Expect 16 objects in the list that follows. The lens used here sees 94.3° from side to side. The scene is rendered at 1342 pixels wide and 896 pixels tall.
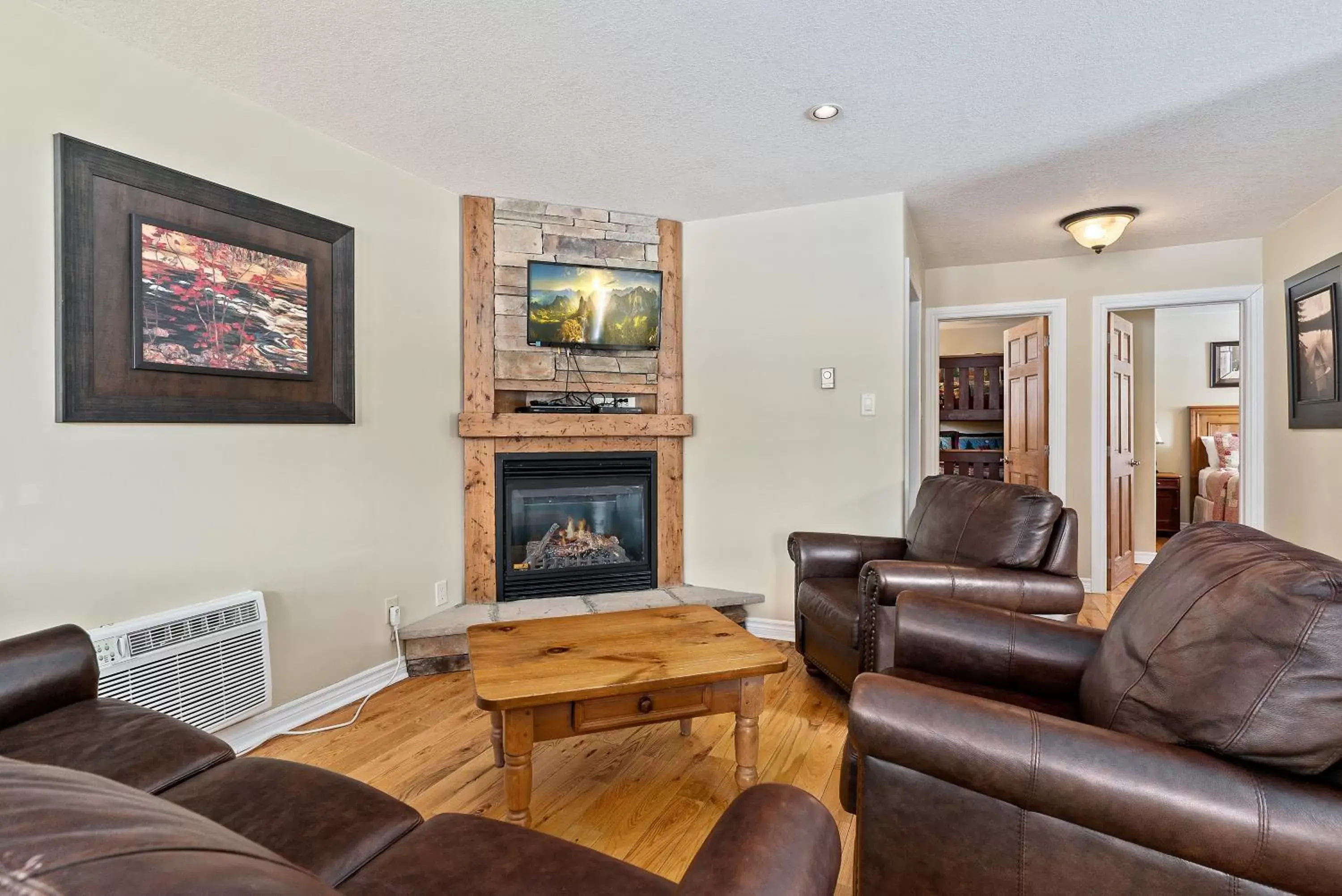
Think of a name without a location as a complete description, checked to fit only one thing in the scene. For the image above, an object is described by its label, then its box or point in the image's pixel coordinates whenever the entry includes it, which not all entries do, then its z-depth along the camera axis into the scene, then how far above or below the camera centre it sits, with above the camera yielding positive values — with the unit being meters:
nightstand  6.54 -0.58
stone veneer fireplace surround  3.28 +0.46
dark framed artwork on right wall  3.21 +0.54
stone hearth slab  2.98 -0.83
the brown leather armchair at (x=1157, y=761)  0.94 -0.52
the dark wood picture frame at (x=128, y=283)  1.86 +0.52
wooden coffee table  1.66 -0.64
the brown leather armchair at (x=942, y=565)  2.17 -0.46
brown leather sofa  0.36 -0.58
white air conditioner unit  1.88 -0.69
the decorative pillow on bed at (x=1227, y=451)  6.25 -0.06
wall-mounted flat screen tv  3.33 +0.78
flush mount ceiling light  3.37 +1.22
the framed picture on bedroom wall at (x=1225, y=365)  6.53 +0.85
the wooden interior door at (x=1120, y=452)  4.38 -0.05
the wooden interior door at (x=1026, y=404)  4.50 +0.33
